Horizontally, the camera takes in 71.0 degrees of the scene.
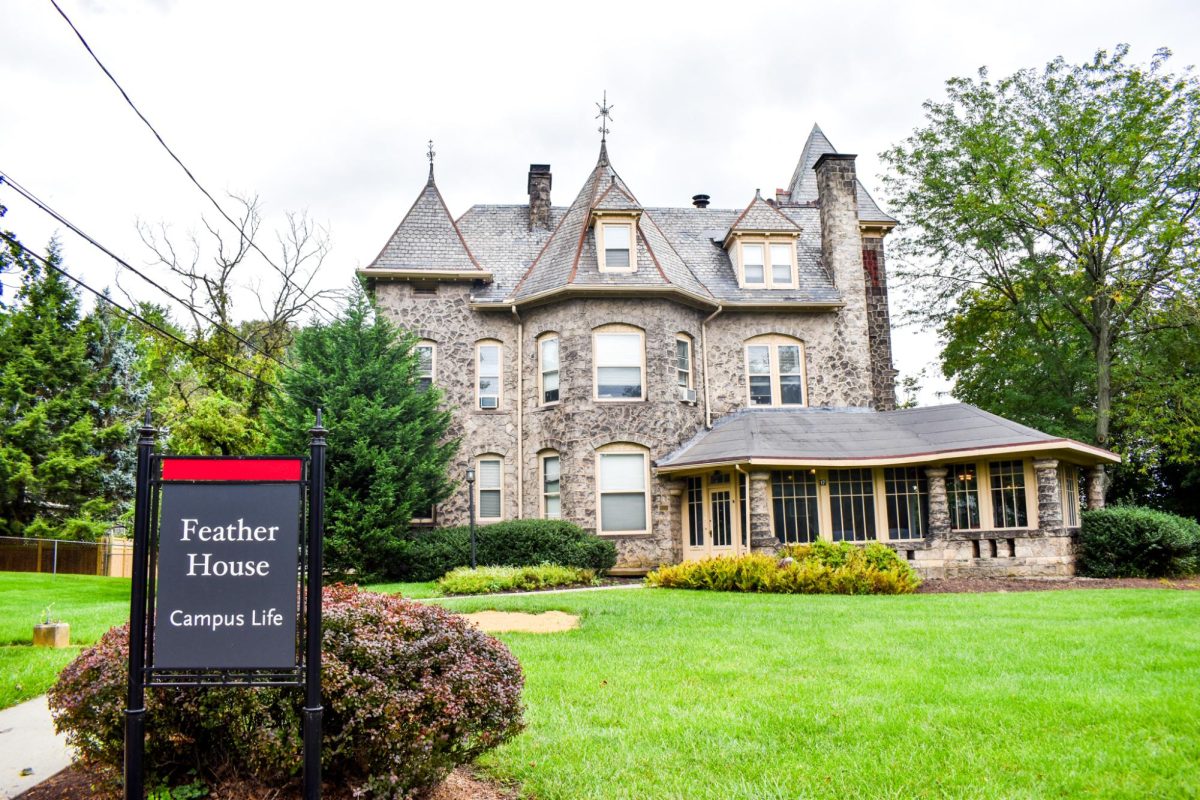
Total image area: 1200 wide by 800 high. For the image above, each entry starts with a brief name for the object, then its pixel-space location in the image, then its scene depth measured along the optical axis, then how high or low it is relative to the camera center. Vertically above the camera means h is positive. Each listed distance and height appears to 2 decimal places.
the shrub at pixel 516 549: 18.58 -0.98
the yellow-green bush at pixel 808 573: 15.36 -1.40
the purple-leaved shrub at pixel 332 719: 4.05 -1.02
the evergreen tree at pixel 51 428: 29.22 +3.13
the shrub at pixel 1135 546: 17.72 -1.20
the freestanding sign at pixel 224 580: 3.62 -0.29
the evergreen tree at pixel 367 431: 17.72 +1.68
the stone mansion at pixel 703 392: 18.44 +2.79
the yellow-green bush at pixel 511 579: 15.96 -1.46
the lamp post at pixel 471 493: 17.87 +0.28
